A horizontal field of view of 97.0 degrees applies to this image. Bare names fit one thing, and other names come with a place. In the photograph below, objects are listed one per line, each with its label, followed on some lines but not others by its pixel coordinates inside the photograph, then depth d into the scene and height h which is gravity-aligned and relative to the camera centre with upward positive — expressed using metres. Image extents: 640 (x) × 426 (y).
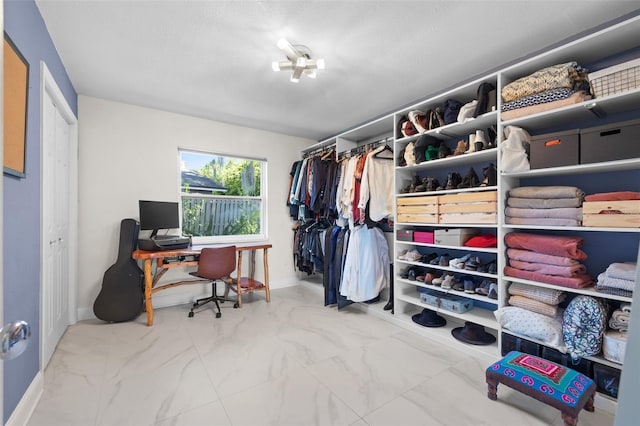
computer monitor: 3.04 -0.03
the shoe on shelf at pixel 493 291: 2.21 -0.61
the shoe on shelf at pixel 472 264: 2.38 -0.43
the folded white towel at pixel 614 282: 1.59 -0.40
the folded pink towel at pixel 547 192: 1.85 +0.15
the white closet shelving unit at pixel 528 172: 1.77 +0.30
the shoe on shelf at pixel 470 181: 2.39 +0.28
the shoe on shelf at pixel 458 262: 2.47 -0.43
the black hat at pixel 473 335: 2.31 -1.02
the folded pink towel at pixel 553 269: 1.84 -0.37
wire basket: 1.63 +0.81
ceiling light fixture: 2.13 +1.15
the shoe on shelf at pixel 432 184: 2.68 +0.28
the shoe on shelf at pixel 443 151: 2.63 +0.58
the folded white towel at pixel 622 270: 1.60 -0.33
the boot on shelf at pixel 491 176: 2.24 +0.30
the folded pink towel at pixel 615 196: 1.64 +0.11
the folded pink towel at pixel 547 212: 1.84 +0.01
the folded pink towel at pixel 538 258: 1.85 -0.30
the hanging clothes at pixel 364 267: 3.04 -0.58
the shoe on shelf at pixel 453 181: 2.53 +0.29
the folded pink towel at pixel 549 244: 1.82 -0.20
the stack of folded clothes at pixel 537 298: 1.91 -0.59
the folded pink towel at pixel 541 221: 1.85 -0.05
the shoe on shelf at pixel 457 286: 2.49 -0.64
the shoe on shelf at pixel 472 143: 2.35 +0.59
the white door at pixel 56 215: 1.97 -0.02
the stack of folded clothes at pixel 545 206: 1.85 +0.06
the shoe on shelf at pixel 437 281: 2.59 -0.62
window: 3.70 +0.22
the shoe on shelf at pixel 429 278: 2.66 -0.61
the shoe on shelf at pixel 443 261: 2.59 -0.44
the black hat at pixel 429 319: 2.66 -1.02
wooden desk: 2.80 -0.53
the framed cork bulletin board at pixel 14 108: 1.33 +0.52
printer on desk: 2.90 -0.32
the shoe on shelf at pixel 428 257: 2.75 -0.43
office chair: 3.02 -0.56
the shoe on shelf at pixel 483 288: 2.31 -0.62
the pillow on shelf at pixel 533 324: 1.83 -0.75
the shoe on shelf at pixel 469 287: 2.39 -0.63
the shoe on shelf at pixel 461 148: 2.48 +0.58
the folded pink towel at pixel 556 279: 1.80 -0.43
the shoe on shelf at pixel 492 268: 2.27 -0.44
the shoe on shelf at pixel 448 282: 2.52 -0.61
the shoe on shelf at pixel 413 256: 2.81 -0.43
